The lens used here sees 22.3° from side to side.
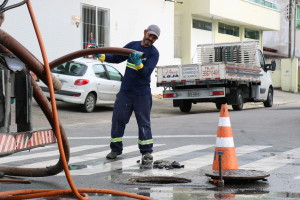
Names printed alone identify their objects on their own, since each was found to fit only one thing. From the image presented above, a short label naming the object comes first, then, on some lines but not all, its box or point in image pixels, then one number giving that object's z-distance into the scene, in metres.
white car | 23.67
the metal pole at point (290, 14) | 55.63
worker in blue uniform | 10.67
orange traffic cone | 9.06
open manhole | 8.65
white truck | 25.75
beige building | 40.43
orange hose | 5.87
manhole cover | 8.17
